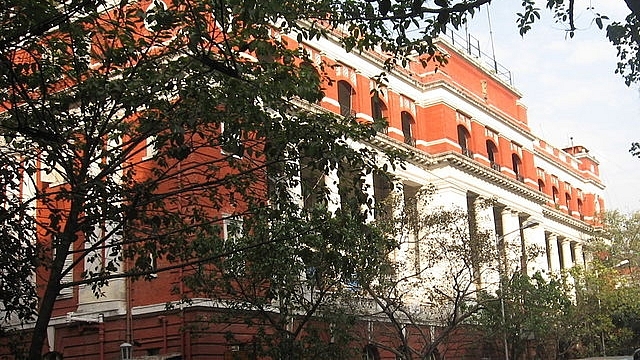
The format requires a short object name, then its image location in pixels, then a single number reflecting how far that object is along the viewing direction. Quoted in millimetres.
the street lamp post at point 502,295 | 27952
